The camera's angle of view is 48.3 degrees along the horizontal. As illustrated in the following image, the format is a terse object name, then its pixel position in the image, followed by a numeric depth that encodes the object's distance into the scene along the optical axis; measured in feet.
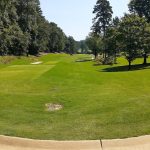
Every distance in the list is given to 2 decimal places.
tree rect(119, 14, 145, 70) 69.46
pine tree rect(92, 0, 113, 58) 138.92
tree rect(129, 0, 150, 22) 101.31
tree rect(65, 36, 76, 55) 313.47
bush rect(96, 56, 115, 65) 93.26
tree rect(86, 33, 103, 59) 136.67
